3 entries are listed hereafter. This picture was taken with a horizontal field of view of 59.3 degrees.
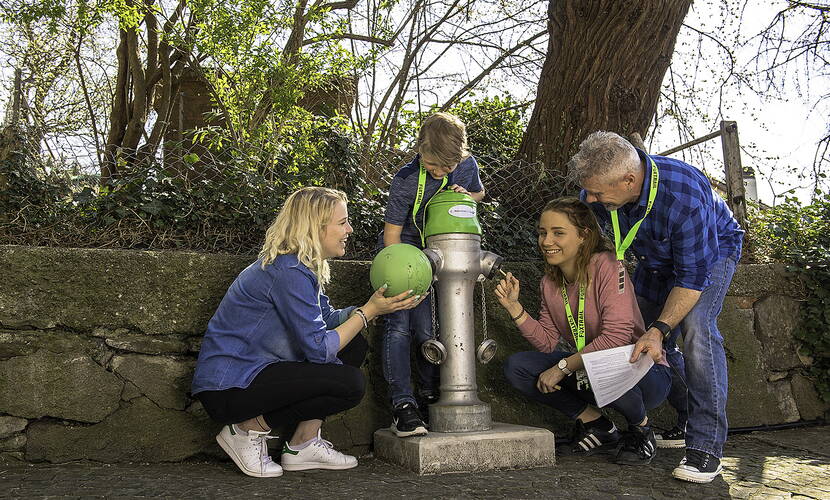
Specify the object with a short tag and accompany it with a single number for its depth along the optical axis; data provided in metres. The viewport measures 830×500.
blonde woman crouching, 2.88
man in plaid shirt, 3.01
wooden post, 5.38
